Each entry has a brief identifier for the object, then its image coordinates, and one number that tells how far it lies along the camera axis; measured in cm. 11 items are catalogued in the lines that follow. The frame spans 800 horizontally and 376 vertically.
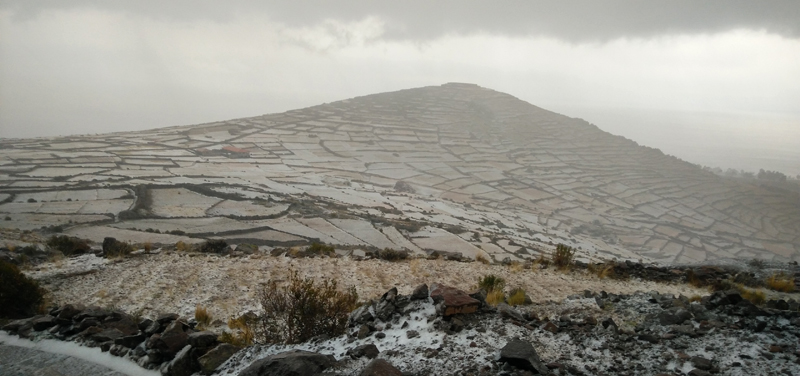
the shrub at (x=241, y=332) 437
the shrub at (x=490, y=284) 627
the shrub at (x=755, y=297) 534
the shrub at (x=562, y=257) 873
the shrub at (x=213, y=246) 850
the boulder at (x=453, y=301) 425
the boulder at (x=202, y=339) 407
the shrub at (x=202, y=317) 523
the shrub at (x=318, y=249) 902
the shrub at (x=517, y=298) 568
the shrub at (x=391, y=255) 874
